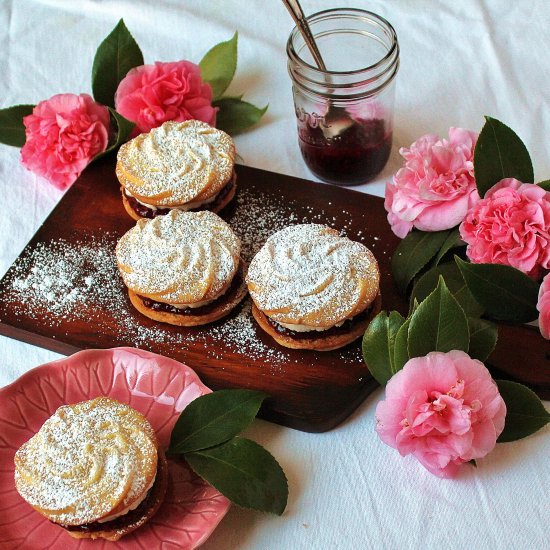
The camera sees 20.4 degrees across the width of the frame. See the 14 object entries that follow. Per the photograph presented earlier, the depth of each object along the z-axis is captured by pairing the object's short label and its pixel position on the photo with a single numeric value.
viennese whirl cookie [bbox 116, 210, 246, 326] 1.06
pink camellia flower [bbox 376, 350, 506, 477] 0.95
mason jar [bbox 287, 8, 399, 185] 1.11
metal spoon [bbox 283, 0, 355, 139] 1.14
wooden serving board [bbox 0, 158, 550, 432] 1.03
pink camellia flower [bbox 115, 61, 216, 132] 1.17
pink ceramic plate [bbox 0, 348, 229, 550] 0.97
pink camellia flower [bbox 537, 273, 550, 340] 1.00
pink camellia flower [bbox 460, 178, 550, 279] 1.02
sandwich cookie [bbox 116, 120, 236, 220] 1.11
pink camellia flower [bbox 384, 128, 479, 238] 1.06
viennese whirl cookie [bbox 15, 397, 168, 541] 0.95
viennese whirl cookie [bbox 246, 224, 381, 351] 1.04
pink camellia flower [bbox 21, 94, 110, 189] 1.17
